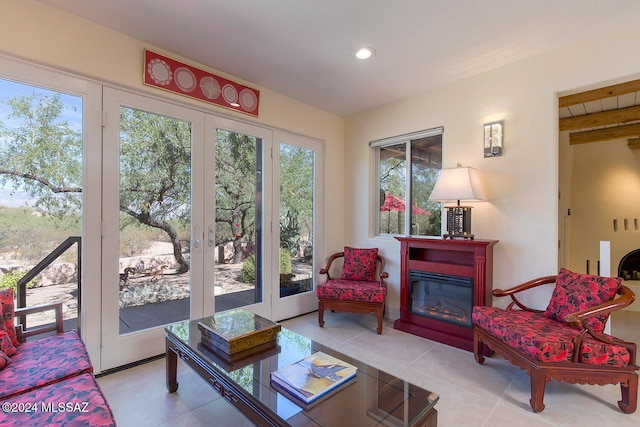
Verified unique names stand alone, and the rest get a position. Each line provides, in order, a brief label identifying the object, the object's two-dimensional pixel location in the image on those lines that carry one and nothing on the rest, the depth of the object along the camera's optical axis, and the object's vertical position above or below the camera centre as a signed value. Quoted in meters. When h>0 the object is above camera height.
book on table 1.33 -0.81
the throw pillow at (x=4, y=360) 1.49 -0.77
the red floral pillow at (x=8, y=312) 1.72 -0.60
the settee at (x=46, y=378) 1.18 -0.81
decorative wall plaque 2.52 +1.21
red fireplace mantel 2.73 -0.58
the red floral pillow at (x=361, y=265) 3.68 -0.68
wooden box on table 1.69 -0.74
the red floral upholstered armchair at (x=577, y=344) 1.86 -0.87
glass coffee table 1.20 -0.84
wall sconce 2.85 +0.72
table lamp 2.75 +0.18
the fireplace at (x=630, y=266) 4.37 -0.81
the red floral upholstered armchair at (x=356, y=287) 3.18 -0.85
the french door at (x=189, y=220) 2.41 -0.09
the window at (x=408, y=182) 3.46 +0.38
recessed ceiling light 2.55 +1.41
